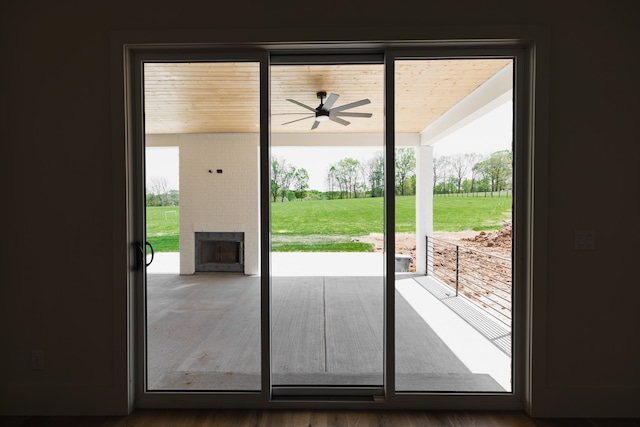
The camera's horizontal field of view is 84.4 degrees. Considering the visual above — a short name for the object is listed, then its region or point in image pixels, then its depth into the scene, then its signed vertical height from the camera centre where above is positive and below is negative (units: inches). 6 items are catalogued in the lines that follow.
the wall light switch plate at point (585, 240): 79.1 -8.2
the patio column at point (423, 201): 218.1 +1.9
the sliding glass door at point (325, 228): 83.8 -9.7
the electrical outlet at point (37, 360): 81.7 -35.7
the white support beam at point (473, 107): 111.7 +40.9
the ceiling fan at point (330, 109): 157.1 +45.0
